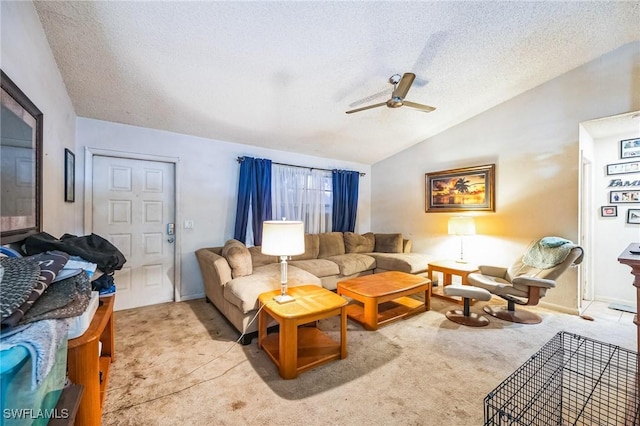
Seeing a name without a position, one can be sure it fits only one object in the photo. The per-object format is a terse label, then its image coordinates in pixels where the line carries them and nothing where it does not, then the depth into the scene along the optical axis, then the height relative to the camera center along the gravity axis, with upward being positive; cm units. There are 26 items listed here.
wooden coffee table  262 -90
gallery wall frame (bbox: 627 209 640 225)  312 -3
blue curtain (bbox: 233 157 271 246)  378 +25
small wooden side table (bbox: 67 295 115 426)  108 -69
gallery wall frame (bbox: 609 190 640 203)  314 +22
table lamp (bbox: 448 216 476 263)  362 -19
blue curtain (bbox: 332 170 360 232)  484 +24
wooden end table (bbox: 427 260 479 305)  338 -78
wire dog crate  148 -119
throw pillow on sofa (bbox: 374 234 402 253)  458 -57
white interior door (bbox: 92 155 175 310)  305 -12
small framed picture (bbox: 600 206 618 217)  330 +4
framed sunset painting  376 +37
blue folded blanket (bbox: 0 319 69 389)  67 -38
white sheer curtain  422 +29
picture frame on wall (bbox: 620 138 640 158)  315 +83
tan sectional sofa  246 -74
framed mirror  123 +25
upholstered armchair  266 -71
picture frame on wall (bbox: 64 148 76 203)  237 +34
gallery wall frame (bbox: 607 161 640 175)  315 +59
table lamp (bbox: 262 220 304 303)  201 -21
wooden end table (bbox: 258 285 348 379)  186 -97
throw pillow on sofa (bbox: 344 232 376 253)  464 -57
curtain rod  379 +80
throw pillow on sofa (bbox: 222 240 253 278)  281 -54
